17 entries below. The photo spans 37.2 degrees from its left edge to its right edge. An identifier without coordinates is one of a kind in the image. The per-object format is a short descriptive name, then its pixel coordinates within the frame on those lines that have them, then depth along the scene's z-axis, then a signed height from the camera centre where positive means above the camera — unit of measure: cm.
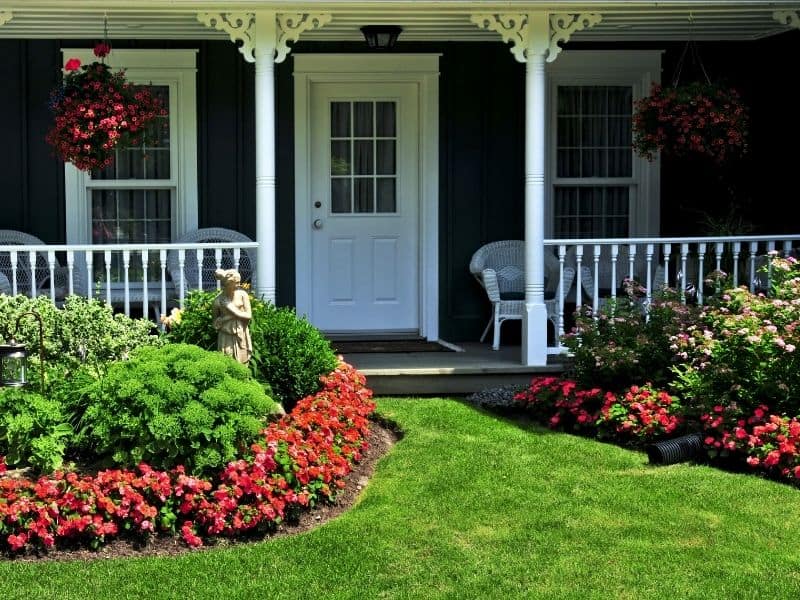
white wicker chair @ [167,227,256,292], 963 -32
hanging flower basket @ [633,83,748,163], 886 +75
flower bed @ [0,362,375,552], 532 -129
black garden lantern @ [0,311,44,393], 560 -67
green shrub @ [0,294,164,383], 702 -66
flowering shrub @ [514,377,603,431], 746 -118
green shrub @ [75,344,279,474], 566 -93
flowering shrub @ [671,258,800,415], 667 -77
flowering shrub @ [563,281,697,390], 750 -79
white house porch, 818 +141
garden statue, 677 -56
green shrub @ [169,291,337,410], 723 -78
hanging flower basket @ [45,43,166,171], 838 +76
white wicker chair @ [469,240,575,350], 952 -48
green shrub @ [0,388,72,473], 576 -103
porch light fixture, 934 +146
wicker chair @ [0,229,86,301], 937 -39
